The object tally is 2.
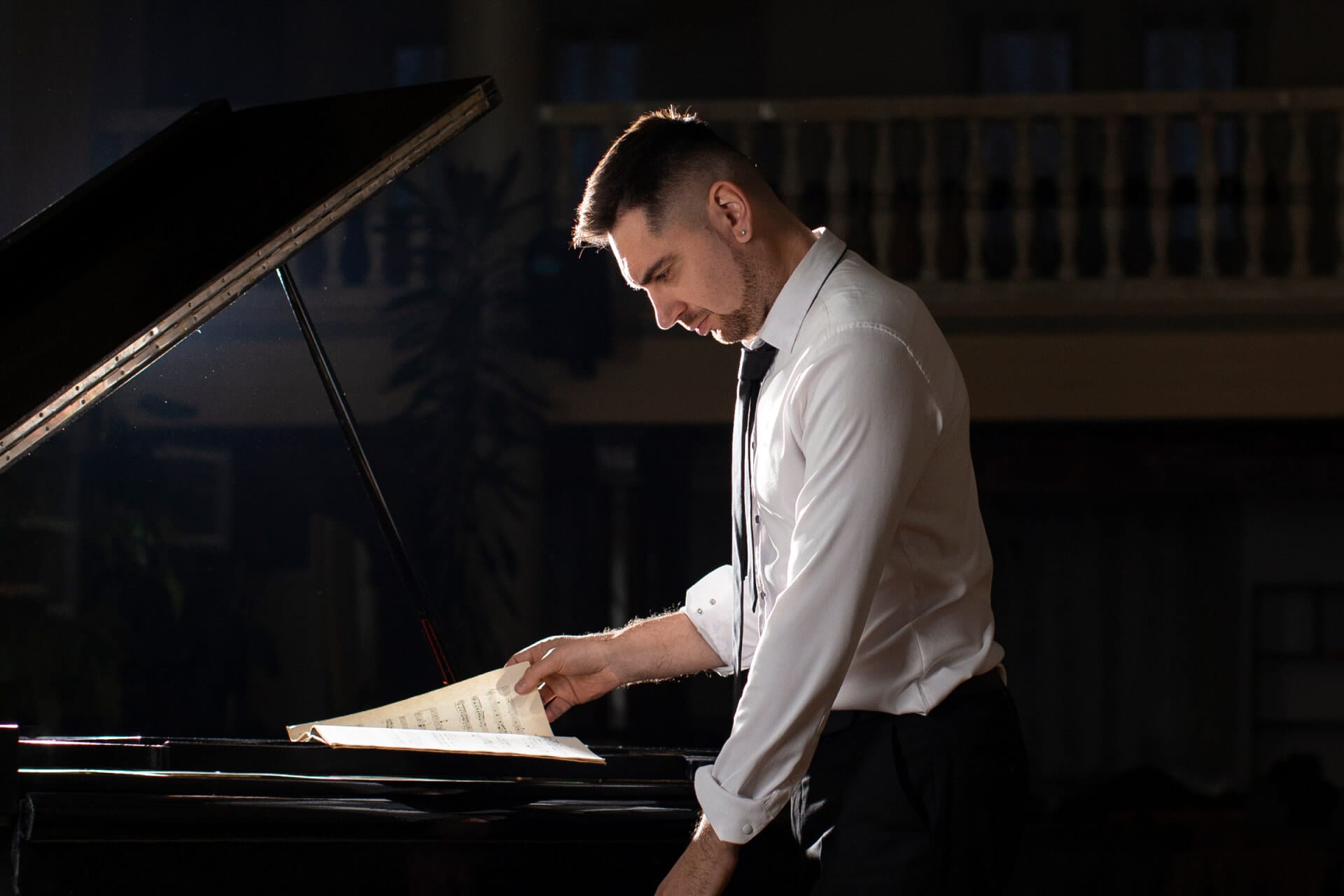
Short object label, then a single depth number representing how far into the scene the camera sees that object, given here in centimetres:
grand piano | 396
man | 367
